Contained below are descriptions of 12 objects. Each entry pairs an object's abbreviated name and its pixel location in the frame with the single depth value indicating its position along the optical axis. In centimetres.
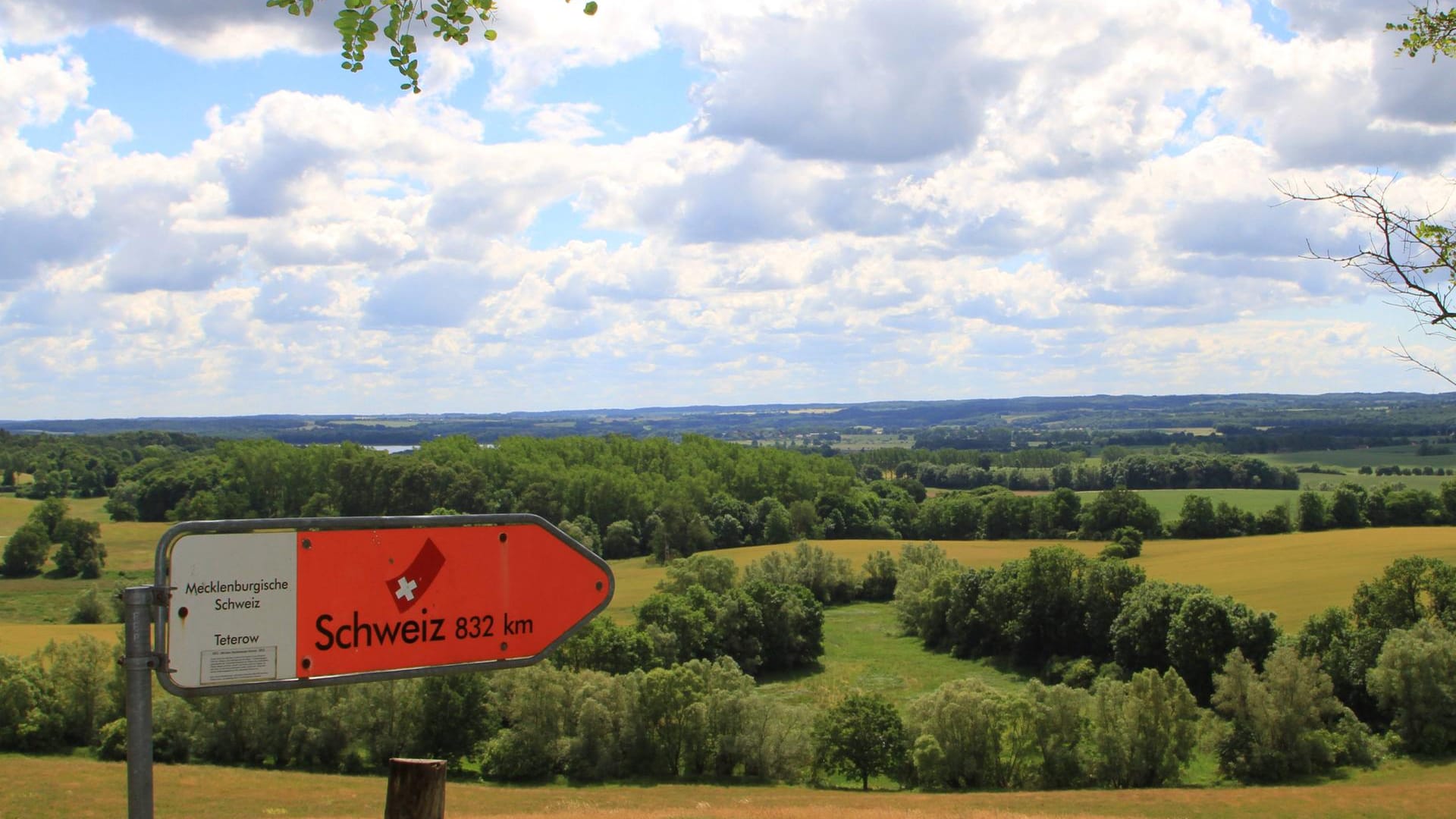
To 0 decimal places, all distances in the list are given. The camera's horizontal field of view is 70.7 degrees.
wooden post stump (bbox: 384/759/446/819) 470
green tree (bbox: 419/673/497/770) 4444
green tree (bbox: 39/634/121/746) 4334
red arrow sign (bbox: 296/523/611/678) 425
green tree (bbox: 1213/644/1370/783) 4316
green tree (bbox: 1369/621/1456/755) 4459
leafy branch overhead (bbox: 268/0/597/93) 673
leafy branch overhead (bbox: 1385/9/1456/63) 880
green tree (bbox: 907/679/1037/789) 4278
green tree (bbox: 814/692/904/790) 4341
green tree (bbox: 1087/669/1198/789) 4234
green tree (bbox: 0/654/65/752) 4184
